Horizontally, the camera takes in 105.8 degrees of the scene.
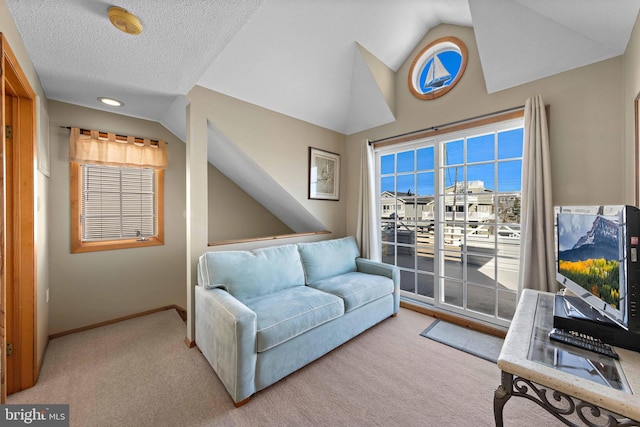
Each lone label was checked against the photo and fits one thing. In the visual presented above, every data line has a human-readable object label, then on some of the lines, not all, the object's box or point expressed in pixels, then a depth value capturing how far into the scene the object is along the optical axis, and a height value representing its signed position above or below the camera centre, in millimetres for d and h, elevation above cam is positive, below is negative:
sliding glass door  2348 -42
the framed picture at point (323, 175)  3102 +501
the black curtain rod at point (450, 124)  2214 +925
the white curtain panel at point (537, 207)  1961 +32
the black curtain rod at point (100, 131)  2329 +829
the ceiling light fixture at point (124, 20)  1231 +1020
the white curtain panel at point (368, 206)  3164 +76
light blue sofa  1552 -744
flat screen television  905 -215
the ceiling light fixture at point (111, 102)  2272 +1073
